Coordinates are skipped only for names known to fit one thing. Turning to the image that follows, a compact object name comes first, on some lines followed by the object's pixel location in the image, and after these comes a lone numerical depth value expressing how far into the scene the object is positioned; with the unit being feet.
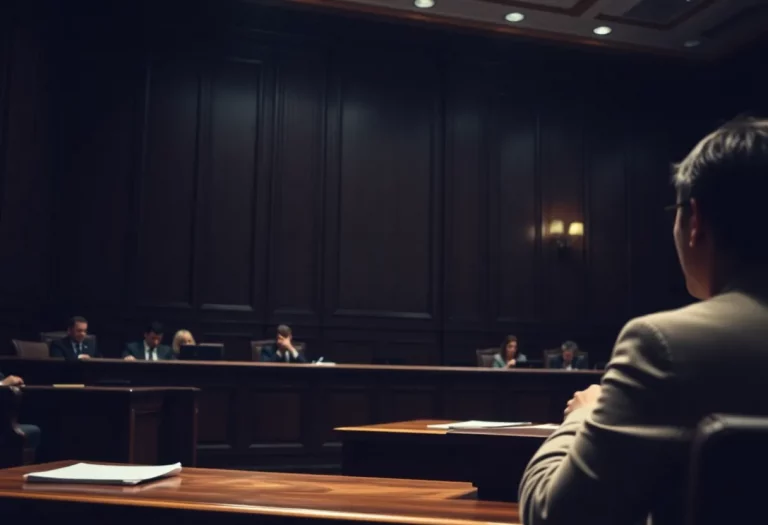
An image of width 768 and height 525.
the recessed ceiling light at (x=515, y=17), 31.14
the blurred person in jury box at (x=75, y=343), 22.91
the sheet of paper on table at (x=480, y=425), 6.11
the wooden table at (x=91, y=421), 14.80
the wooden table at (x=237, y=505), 4.10
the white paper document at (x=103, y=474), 4.79
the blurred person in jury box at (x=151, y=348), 25.26
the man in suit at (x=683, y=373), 2.78
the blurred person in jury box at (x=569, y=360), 28.55
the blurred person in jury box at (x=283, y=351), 25.70
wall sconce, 33.73
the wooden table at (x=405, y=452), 8.04
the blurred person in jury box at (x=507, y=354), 28.53
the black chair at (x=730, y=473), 2.45
